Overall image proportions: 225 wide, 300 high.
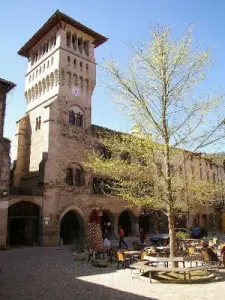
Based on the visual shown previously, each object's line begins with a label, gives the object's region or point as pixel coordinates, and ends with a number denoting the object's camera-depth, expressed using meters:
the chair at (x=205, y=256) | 12.73
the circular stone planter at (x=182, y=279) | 10.11
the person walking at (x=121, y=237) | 18.95
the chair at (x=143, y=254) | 13.48
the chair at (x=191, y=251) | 14.92
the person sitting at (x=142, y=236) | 20.09
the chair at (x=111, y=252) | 15.36
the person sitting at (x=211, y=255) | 12.98
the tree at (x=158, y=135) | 11.58
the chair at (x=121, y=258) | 13.28
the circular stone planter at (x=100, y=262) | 13.76
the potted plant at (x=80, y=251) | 15.91
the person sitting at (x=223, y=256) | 12.98
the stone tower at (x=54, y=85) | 27.48
